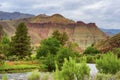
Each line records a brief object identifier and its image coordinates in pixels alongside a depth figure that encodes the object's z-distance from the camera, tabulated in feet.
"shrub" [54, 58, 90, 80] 132.26
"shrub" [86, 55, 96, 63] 395.26
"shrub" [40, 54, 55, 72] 273.33
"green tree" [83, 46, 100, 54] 495.00
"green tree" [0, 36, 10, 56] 320.80
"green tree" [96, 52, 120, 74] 184.03
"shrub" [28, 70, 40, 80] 125.08
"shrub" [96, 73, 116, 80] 113.24
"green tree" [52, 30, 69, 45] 429.38
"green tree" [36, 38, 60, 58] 342.85
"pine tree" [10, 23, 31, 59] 336.10
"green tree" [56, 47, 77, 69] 271.94
